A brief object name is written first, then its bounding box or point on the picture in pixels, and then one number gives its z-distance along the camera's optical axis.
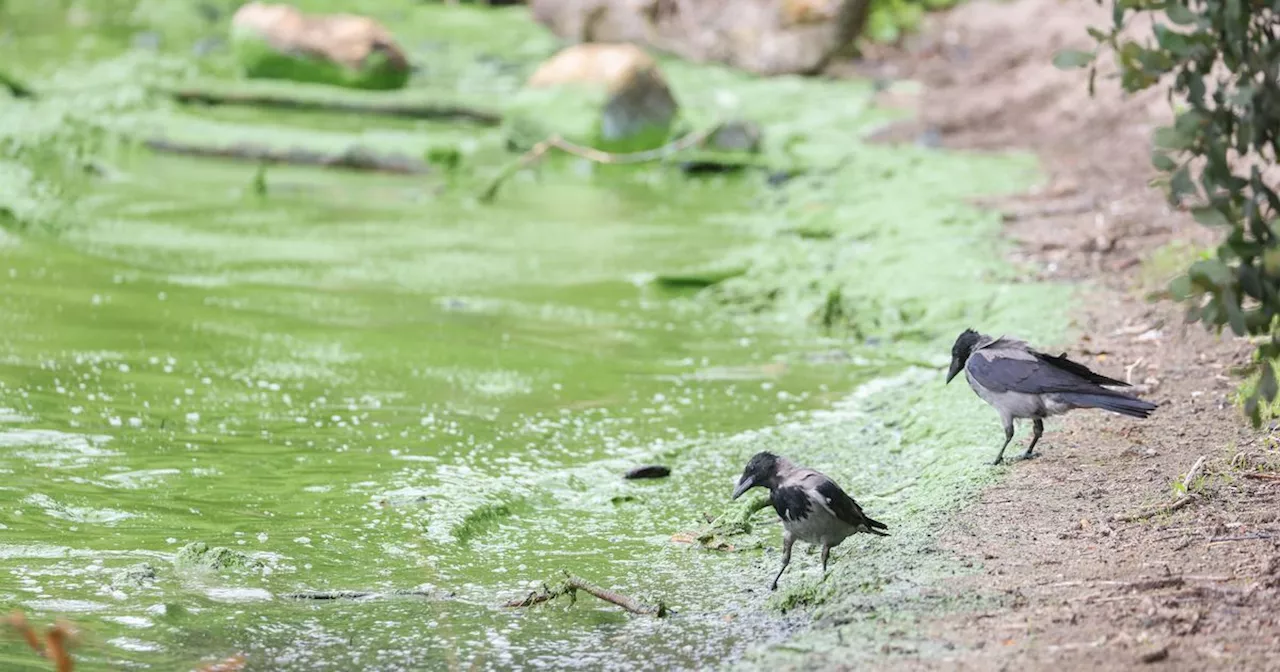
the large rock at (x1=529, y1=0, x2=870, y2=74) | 36.31
